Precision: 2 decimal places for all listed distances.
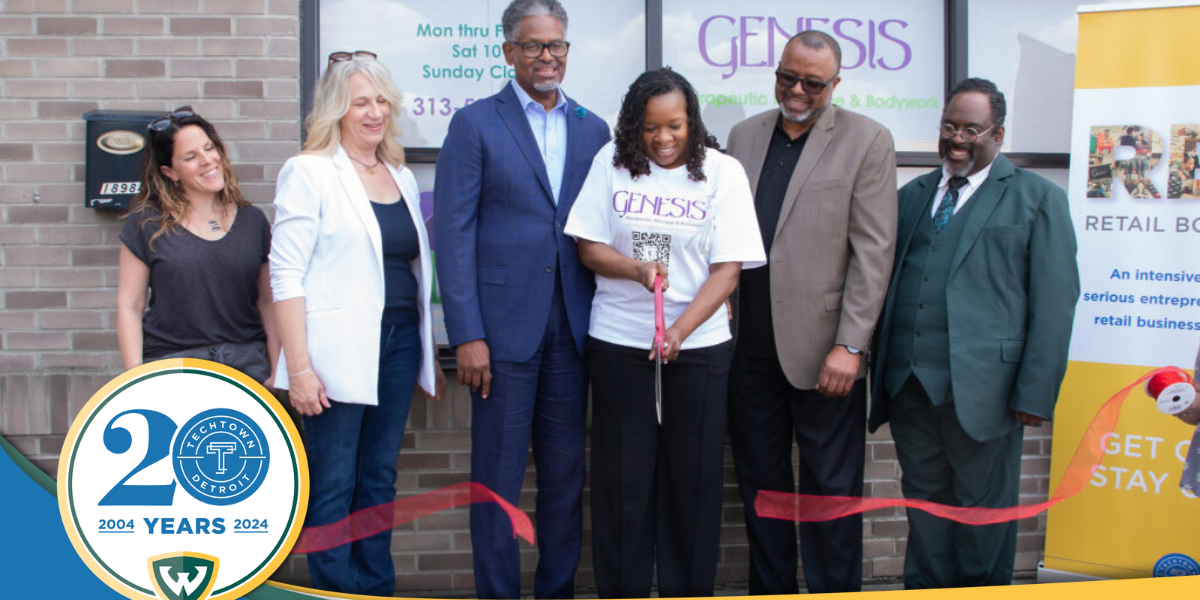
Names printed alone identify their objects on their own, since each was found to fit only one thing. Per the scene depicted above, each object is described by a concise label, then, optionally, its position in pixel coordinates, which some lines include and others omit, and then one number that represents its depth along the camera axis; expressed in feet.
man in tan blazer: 9.82
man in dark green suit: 9.34
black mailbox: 11.20
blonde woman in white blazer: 9.08
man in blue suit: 9.46
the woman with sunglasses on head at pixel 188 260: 9.24
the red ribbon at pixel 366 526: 9.45
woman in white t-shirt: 9.18
